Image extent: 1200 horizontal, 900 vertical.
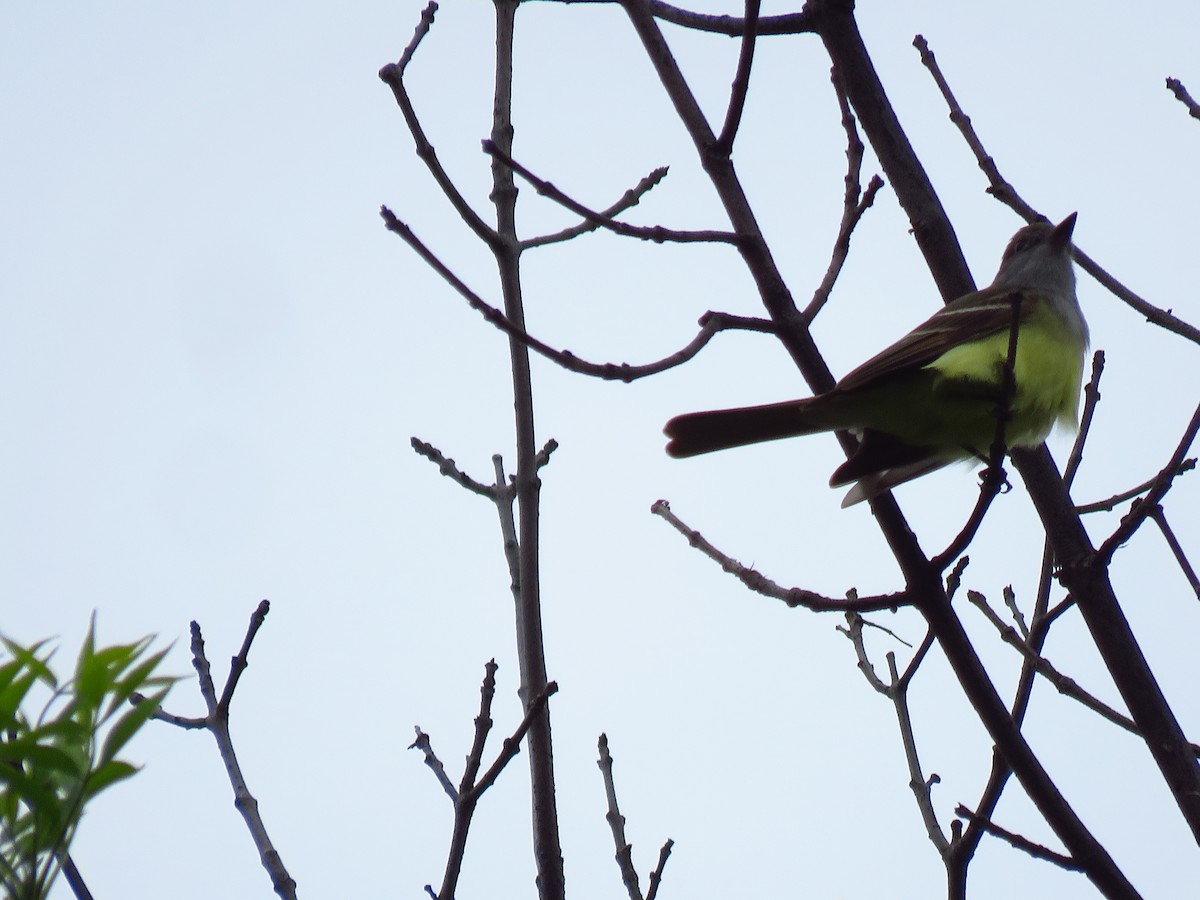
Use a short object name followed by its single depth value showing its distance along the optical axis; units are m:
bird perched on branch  9.13
